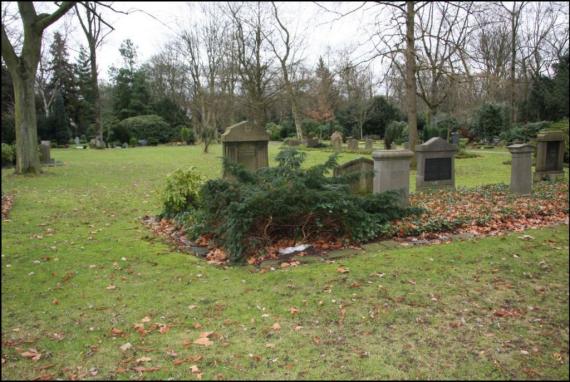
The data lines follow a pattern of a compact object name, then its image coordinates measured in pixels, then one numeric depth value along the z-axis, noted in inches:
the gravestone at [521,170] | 413.7
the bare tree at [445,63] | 560.4
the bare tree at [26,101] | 553.9
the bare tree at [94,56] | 1163.9
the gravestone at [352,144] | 1258.6
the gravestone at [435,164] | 473.1
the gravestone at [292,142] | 1524.4
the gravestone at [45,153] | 823.7
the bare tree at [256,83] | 1163.3
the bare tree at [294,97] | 1304.1
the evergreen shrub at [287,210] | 241.9
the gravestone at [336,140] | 1326.9
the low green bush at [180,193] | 347.6
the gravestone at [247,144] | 433.1
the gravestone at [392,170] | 318.7
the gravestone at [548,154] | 518.6
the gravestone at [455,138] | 1214.9
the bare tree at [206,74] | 1493.6
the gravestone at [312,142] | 1454.2
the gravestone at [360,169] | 366.9
